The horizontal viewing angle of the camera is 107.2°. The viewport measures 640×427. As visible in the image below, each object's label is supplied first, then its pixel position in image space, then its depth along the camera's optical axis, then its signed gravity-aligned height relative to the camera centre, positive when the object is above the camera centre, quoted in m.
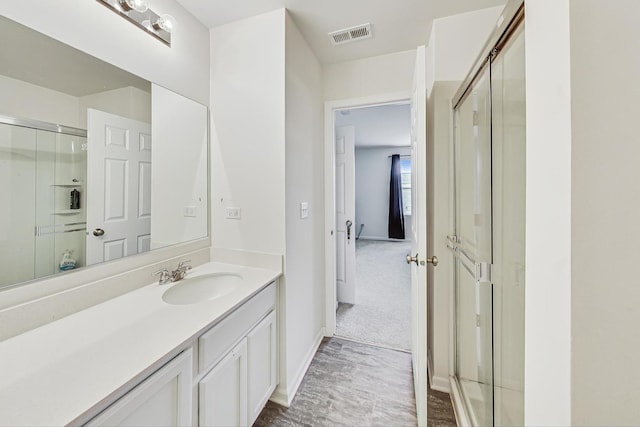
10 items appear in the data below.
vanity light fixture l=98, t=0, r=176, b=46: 1.16 +1.03
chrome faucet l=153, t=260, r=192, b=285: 1.30 -0.34
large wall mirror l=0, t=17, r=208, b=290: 0.87 +0.25
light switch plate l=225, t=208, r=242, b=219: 1.61 +0.00
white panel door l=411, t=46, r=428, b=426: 1.24 -0.19
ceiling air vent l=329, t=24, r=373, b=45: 1.67 +1.31
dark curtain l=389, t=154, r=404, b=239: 6.39 +0.30
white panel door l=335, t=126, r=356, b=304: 2.77 +0.22
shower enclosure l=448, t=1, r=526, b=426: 0.92 -0.10
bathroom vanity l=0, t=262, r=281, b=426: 0.60 -0.46
